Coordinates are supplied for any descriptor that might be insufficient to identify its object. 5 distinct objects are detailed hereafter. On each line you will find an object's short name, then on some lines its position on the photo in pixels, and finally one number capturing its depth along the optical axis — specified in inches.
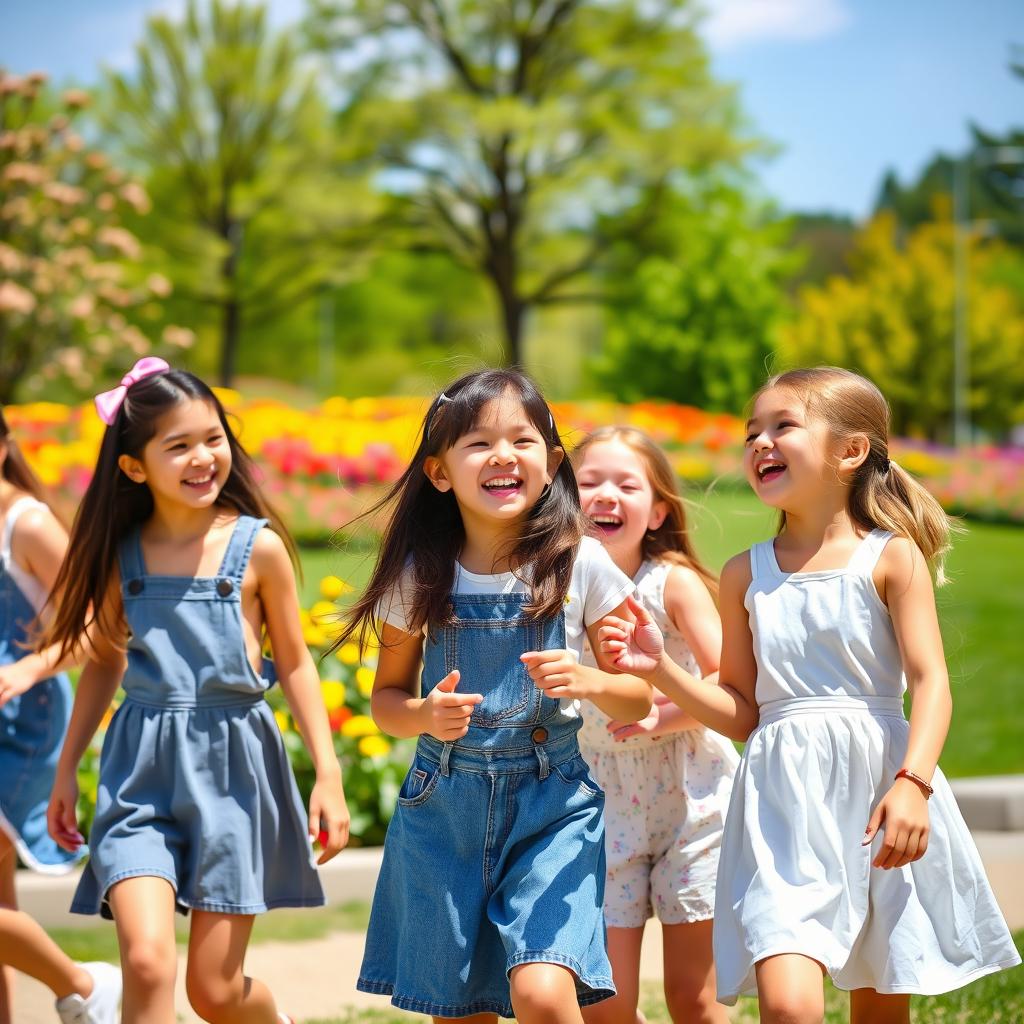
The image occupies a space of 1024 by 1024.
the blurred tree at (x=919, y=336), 1177.4
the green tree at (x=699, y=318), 1203.9
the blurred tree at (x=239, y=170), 1128.2
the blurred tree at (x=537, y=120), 1093.1
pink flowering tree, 502.6
